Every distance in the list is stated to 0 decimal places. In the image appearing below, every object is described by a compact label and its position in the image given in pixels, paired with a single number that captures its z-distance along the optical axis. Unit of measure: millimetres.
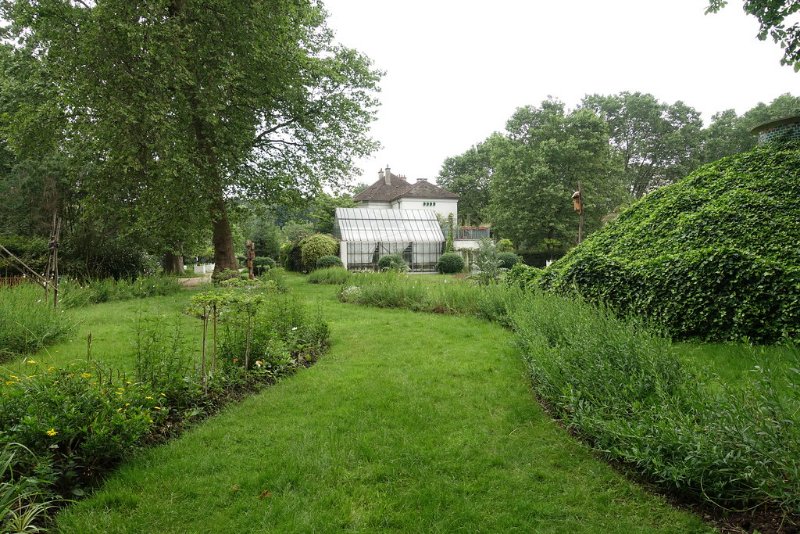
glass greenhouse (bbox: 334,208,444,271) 27047
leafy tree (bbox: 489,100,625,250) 27828
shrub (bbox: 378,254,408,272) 20281
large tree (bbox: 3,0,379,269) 11203
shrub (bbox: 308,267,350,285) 16531
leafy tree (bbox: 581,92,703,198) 34938
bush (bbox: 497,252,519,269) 23086
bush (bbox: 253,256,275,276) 26694
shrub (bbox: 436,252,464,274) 25642
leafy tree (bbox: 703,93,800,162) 32844
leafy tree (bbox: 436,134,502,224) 45469
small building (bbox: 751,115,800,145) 8672
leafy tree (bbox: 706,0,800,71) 6508
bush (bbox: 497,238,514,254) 27984
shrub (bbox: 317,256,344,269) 23172
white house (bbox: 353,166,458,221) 39031
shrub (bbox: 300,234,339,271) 24750
